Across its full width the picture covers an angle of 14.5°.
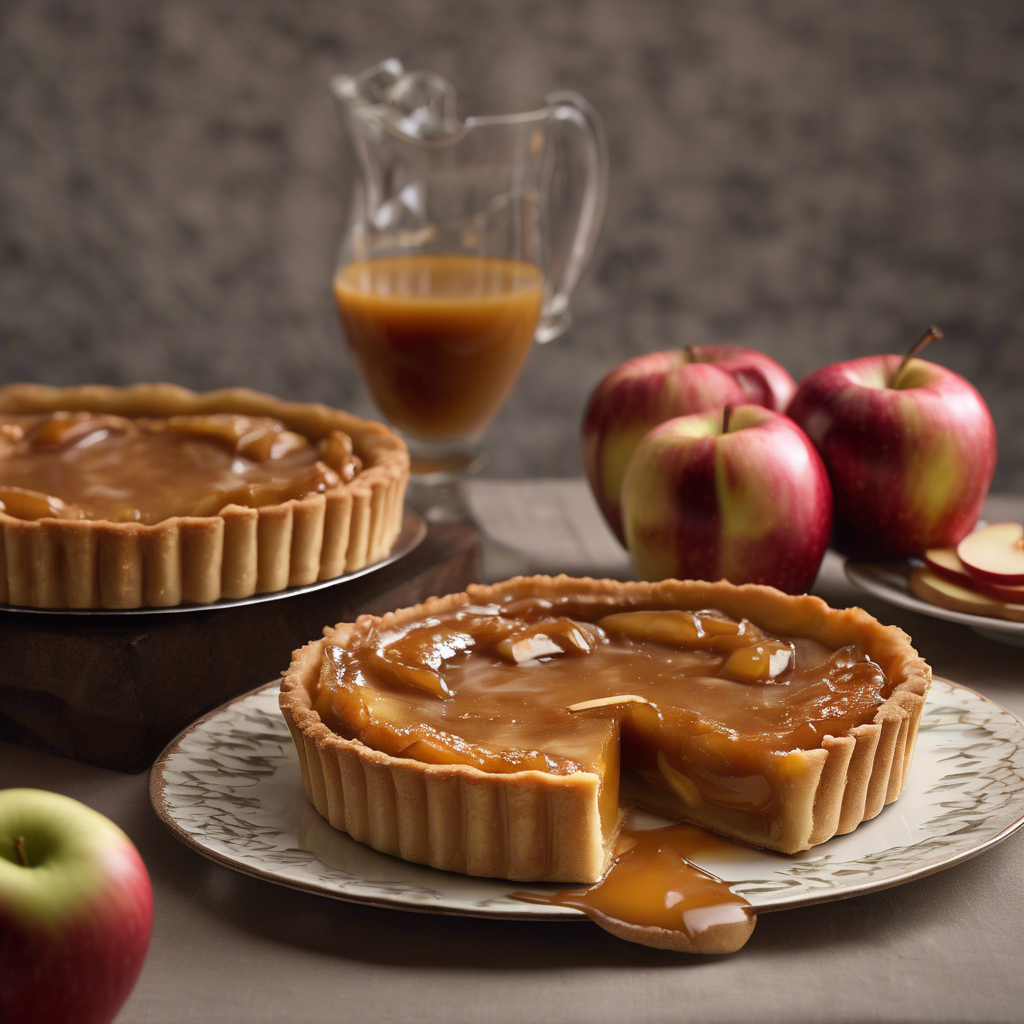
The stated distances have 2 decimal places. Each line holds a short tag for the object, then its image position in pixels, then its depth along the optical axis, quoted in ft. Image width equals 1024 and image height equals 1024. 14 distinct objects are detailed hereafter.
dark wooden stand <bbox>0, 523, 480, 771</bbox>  4.37
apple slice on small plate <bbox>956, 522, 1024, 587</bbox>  4.62
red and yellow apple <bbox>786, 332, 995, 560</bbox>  4.74
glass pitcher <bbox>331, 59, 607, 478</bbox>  5.02
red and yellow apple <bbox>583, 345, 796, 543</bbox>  4.88
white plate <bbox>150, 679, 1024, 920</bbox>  4.07
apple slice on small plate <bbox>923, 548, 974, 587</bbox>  4.67
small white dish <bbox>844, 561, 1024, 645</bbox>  4.57
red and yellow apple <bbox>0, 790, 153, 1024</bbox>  3.89
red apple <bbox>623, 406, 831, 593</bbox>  4.65
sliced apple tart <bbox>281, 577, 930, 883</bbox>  4.11
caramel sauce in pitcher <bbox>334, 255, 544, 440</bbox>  5.01
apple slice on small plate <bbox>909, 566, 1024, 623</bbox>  4.58
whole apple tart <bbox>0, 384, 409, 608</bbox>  4.43
